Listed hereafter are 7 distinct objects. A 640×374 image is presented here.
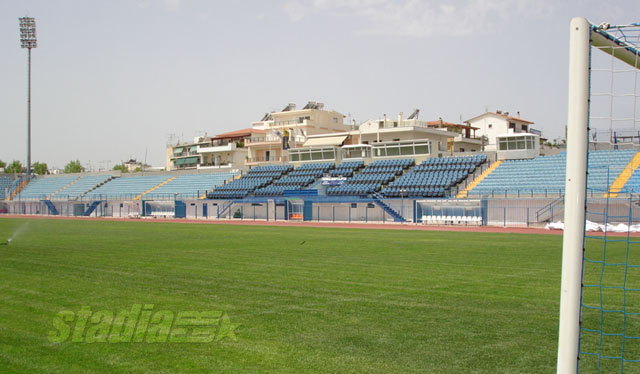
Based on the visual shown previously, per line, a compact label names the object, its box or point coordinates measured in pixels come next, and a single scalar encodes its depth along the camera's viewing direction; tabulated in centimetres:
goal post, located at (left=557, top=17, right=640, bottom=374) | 489
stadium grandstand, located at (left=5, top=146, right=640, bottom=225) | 3884
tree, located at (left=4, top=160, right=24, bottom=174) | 11019
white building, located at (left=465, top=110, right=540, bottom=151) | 8100
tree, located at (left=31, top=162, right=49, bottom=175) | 12494
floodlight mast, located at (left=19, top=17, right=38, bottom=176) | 6994
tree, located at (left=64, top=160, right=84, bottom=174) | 12889
